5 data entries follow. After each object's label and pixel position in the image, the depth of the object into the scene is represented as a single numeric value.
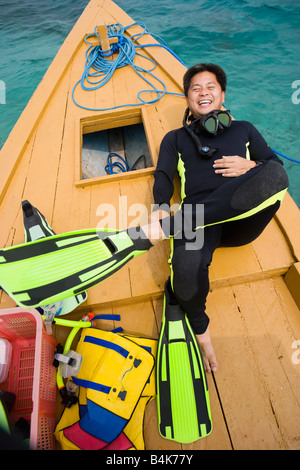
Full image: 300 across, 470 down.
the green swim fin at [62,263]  1.05
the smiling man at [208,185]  1.19
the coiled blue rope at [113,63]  2.62
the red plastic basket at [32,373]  0.99
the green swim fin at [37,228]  1.37
